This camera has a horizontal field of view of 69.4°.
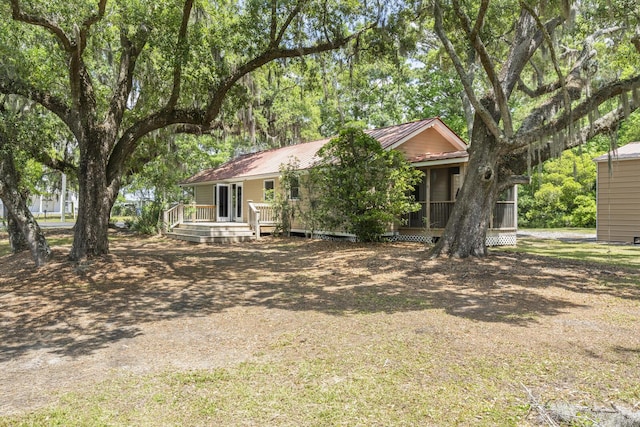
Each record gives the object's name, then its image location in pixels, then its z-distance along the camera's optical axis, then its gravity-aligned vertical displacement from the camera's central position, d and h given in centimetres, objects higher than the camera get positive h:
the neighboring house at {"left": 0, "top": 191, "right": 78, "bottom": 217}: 5124 +68
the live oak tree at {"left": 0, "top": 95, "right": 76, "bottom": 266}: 1077 +142
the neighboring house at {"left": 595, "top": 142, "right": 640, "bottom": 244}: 1719 +45
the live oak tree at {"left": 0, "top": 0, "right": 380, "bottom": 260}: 1002 +366
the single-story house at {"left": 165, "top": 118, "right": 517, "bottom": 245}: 1642 +123
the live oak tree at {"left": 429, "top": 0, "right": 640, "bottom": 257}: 979 +250
